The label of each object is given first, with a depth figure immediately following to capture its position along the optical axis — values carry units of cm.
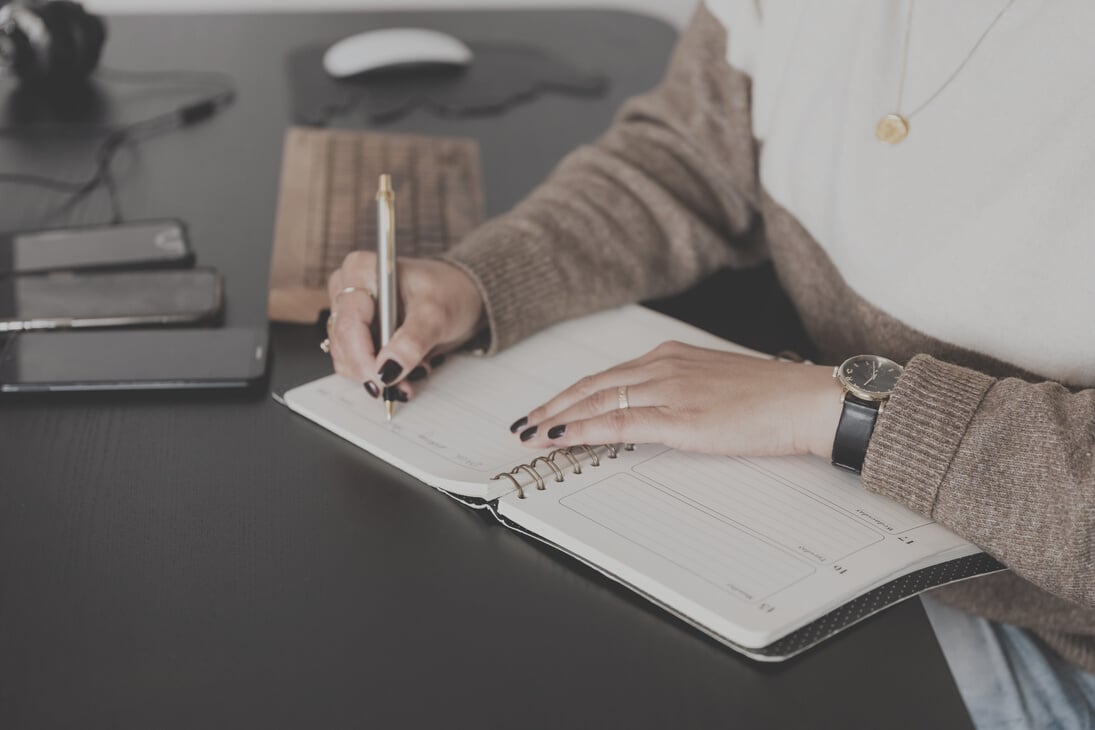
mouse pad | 130
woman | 68
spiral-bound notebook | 60
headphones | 123
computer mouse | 135
